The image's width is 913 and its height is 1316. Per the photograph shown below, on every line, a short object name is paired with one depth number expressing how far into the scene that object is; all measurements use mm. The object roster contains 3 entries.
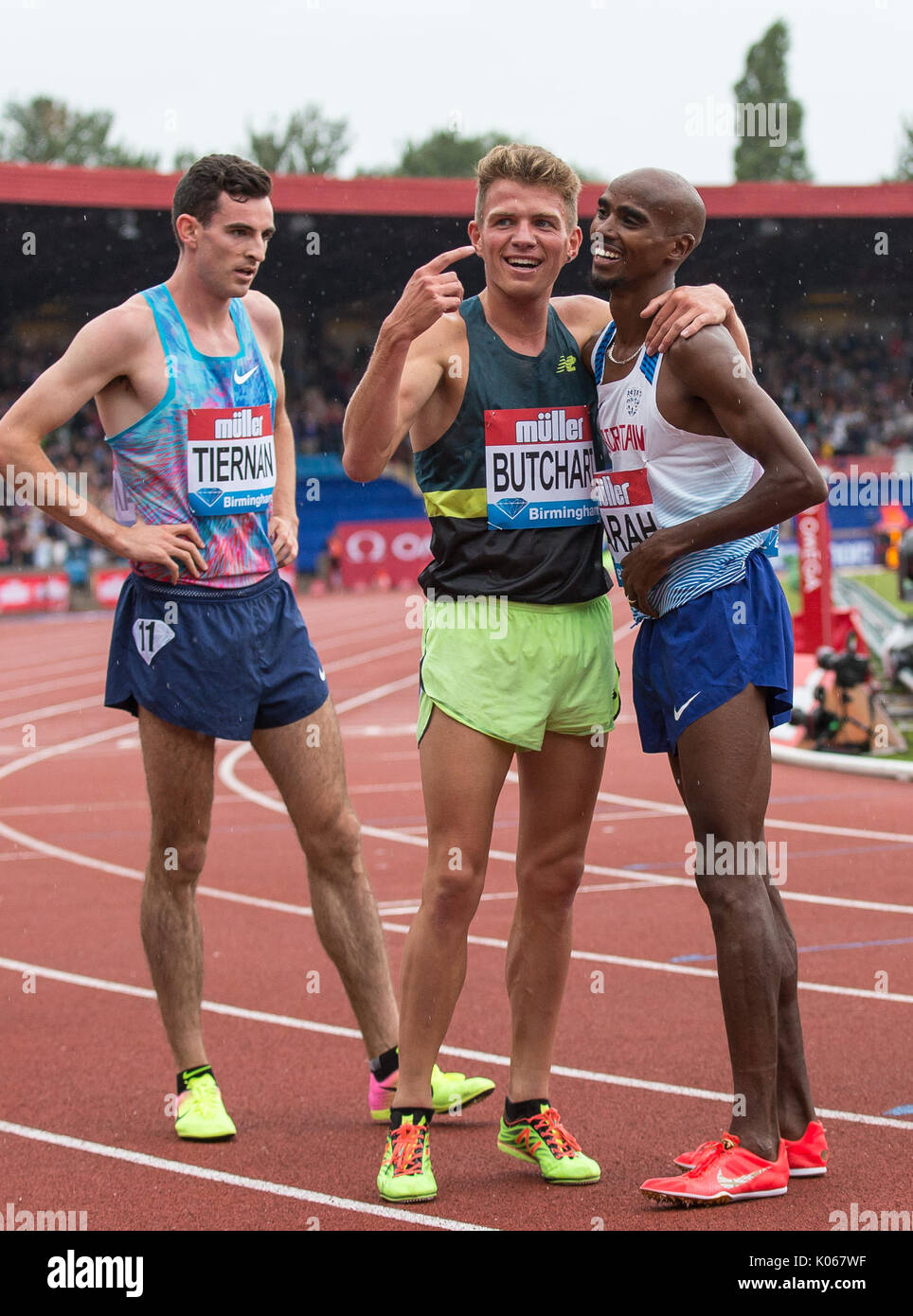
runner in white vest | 3299
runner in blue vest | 3920
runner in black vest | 3463
